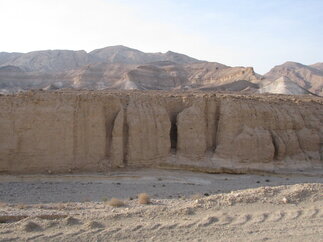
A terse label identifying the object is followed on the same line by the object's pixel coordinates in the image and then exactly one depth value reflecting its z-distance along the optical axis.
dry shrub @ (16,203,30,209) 11.11
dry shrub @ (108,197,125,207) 11.37
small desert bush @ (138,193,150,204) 12.13
